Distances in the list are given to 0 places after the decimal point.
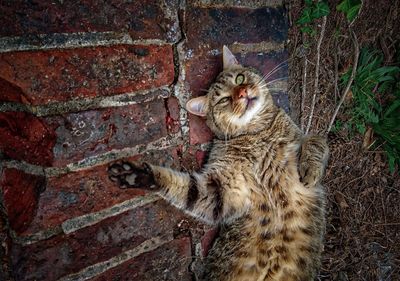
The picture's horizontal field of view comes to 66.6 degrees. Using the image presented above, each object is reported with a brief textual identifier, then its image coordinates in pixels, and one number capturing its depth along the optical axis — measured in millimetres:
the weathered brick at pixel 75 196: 744
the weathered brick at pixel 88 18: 648
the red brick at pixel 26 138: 708
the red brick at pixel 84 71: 677
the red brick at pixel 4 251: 722
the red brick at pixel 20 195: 723
